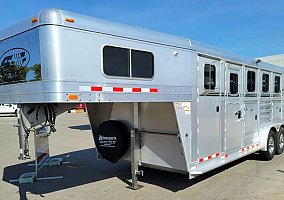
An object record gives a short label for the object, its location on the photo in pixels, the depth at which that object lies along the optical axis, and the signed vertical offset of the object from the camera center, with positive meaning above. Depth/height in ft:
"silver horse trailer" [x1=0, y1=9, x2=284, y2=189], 10.74 +0.37
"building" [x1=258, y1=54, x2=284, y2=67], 72.47 +9.01
